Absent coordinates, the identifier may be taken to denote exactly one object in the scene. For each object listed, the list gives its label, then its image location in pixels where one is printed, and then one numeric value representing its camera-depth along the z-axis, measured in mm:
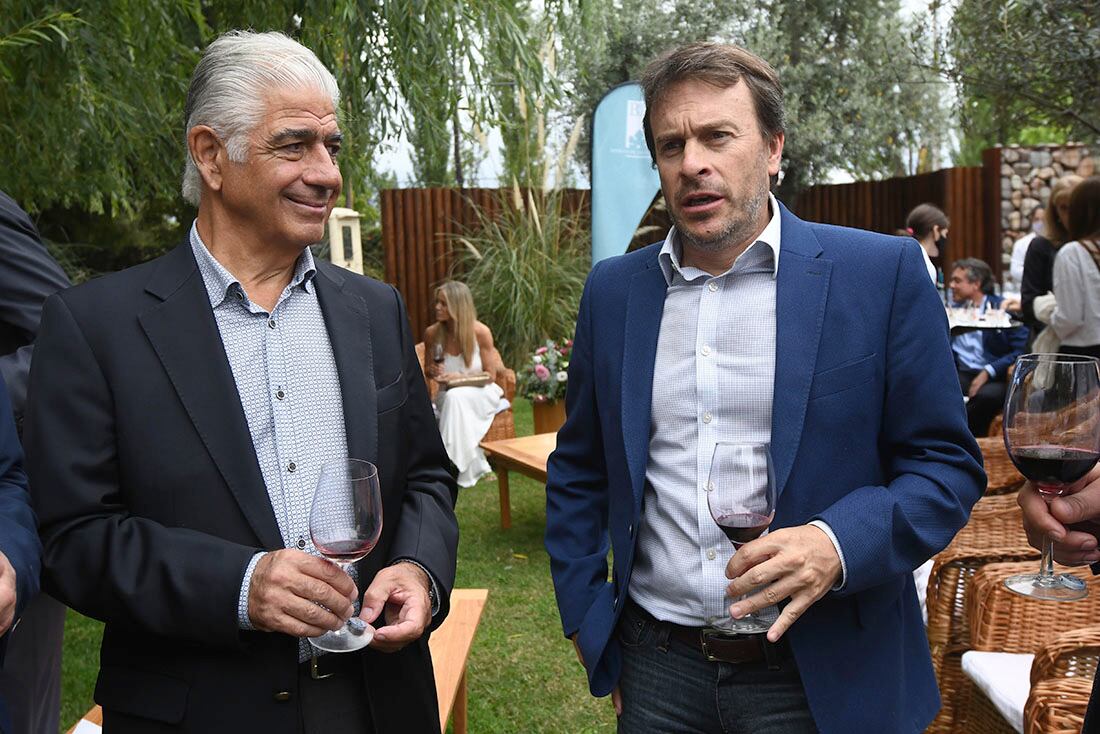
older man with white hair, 1739
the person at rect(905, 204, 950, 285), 7645
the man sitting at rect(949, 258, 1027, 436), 7402
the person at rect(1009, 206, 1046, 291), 10656
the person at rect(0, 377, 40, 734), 1577
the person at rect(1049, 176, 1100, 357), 5582
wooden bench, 2984
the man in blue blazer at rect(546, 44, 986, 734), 1888
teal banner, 7074
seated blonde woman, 8477
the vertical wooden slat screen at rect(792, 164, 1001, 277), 13688
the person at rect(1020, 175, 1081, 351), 6496
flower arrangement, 7992
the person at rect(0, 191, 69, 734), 2473
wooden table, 6551
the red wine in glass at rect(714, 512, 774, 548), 1702
